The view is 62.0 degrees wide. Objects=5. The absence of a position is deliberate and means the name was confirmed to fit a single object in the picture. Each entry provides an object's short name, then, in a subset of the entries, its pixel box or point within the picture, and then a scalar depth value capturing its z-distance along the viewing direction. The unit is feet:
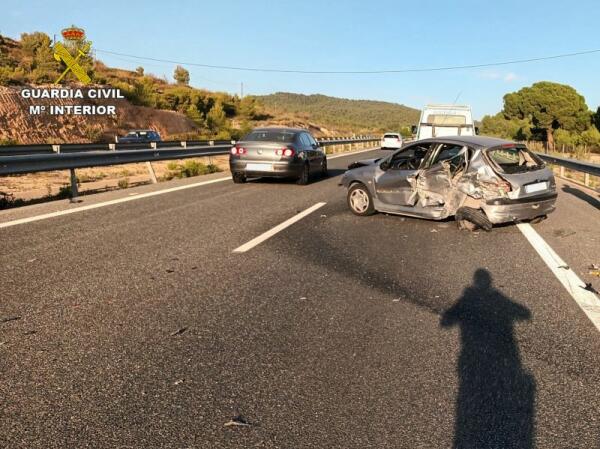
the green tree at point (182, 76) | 246.06
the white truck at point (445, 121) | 58.70
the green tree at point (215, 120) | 167.22
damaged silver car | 23.40
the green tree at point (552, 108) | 188.24
